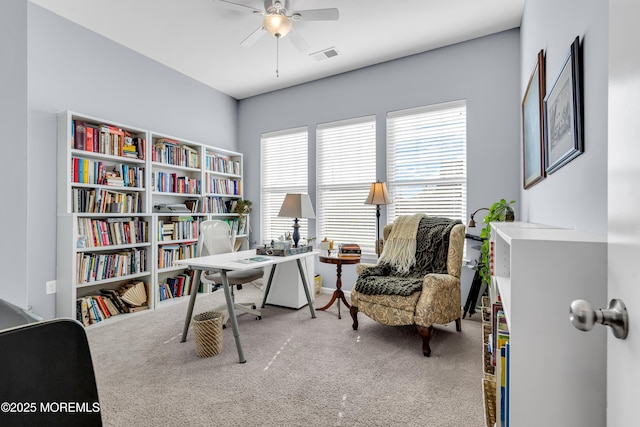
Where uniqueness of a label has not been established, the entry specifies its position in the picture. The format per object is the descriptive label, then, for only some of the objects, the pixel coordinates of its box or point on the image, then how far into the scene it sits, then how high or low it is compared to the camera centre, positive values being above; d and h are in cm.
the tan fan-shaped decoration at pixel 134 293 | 321 -84
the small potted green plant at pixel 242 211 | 461 +3
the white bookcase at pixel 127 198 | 288 +16
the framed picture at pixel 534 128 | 191 +60
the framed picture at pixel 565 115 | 127 +46
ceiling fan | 246 +160
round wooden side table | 312 -49
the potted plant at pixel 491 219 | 254 -4
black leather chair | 63 -35
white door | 48 +2
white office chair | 283 -39
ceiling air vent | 349 +182
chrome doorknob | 50 -17
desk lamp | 308 +6
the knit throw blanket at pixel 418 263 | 262 -45
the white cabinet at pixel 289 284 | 338 -78
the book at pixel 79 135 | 293 +73
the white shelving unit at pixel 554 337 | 84 -34
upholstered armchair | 236 -62
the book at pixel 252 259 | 250 -39
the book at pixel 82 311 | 288 -90
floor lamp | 337 +19
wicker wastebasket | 226 -89
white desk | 228 -40
